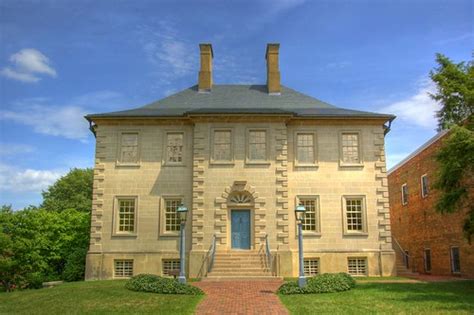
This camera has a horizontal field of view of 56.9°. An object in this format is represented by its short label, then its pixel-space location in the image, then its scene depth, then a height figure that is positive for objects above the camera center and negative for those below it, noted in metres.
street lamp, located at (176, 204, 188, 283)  16.94 +0.31
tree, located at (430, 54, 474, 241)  14.88 +3.38
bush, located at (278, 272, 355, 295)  14.85 -1.84
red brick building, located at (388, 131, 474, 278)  21.94 +0.43
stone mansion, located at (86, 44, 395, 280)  22.03 +2.19
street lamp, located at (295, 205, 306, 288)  15.61 +0.19
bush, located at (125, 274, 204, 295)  14.83 -1.86
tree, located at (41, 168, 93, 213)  44.09 +4.06
